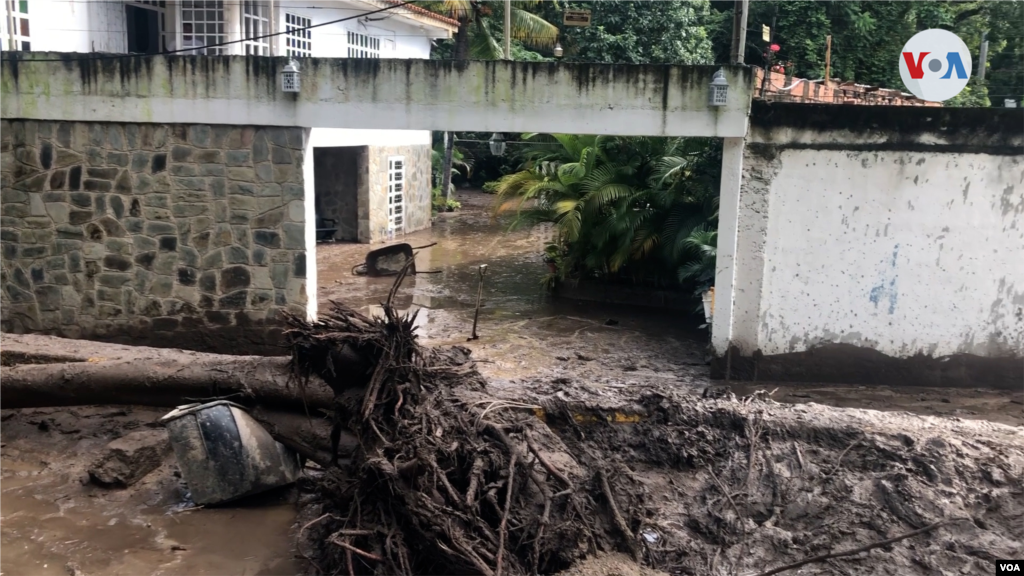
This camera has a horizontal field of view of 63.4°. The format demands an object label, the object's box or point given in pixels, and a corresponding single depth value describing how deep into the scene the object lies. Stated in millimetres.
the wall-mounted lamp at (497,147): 17344
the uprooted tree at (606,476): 5055
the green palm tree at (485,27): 19797
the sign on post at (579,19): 11508
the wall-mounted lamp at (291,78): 8604
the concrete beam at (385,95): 8500
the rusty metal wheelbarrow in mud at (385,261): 13711
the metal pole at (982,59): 15000
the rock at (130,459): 6805
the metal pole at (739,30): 9555
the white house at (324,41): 12008
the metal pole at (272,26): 13339
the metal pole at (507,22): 14211
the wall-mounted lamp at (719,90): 8242
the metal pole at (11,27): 10866
